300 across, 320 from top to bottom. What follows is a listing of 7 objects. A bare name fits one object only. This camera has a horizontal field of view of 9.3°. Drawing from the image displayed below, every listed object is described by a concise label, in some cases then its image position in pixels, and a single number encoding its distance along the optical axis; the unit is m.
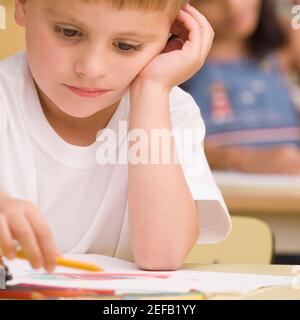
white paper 1.52
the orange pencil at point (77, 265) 1.53
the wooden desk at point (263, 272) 1.51
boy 1.61
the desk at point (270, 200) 2.55
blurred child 2.69
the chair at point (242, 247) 1.94
